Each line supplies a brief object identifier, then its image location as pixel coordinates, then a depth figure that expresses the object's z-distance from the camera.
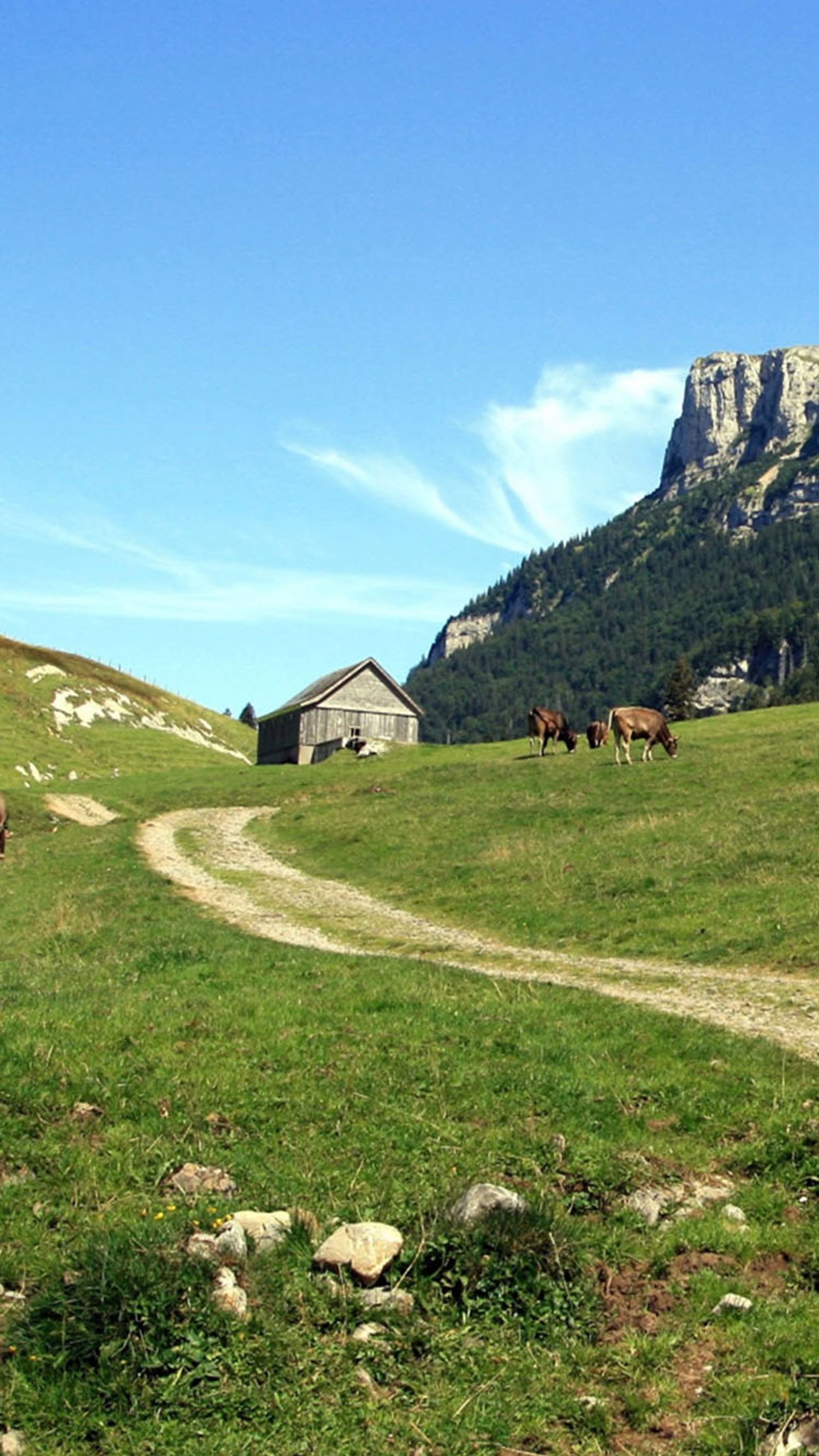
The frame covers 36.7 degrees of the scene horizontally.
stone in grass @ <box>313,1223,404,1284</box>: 9.96
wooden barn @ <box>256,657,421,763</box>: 96.62
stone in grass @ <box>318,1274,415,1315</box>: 9.70
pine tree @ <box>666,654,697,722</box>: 120.19
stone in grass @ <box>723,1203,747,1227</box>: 11.17
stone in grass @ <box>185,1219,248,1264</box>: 9.84
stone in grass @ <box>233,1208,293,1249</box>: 10.33
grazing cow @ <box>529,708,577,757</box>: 64.94
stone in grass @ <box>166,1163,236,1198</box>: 11.35
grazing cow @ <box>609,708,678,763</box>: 55.41
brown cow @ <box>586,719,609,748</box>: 67.06
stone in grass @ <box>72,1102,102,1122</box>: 12.57
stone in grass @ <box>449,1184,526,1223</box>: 10.53
